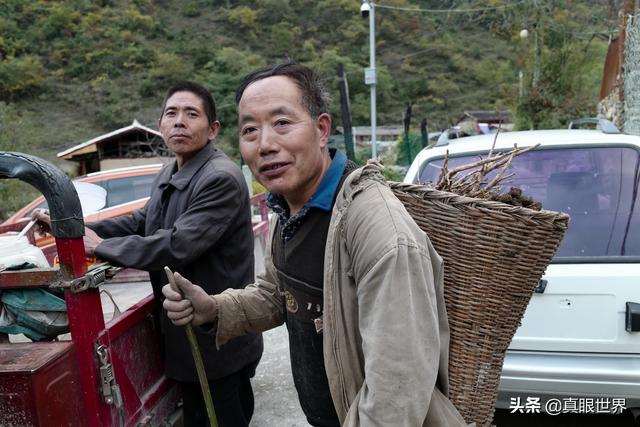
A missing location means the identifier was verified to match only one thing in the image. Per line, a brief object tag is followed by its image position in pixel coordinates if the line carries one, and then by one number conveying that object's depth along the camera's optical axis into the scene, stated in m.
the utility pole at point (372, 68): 12.66
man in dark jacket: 2.17
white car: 2.65
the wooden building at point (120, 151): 20.44
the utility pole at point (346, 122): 11.14
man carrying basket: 1.15
